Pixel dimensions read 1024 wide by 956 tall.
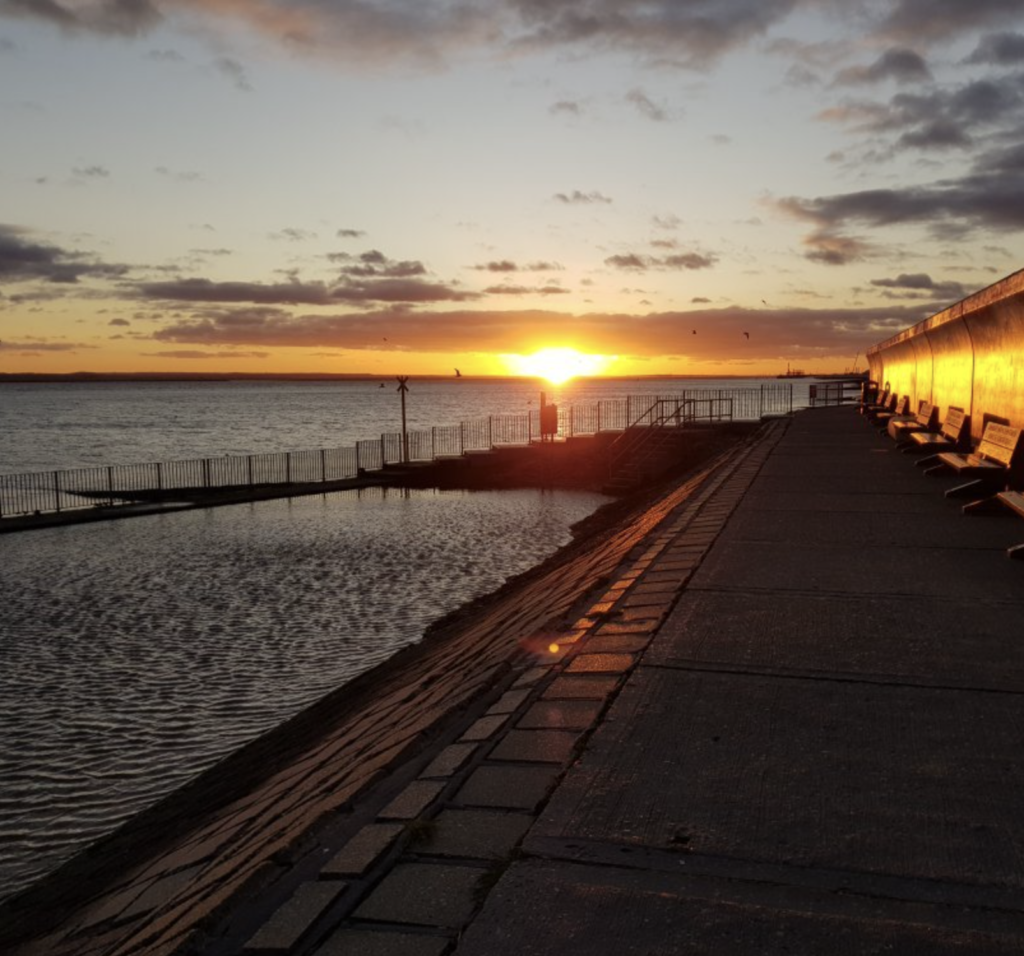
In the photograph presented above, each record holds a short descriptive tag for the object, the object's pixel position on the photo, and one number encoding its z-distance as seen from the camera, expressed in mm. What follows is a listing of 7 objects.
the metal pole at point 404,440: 37562
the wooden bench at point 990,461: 10625
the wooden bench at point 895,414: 24031
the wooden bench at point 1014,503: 8060
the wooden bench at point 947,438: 14906
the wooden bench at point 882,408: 28891
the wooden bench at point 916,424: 18609
